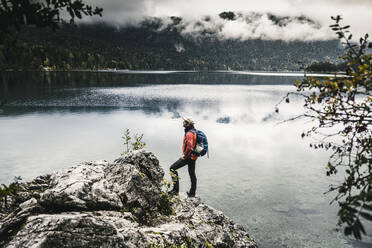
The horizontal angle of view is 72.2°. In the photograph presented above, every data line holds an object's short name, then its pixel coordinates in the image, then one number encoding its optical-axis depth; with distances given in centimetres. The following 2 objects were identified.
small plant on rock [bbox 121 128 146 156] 1281
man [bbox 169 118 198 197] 1039
